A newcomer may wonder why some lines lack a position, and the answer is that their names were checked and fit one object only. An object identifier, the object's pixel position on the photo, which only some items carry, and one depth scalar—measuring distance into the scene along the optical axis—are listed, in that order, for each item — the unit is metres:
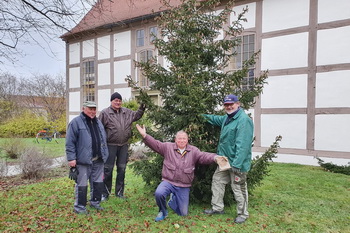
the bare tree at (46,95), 25.36
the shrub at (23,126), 19.91
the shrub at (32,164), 7.79
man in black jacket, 5.02
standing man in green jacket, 3.97
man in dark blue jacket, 4.33
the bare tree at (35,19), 4.28
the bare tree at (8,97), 22.11
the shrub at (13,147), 10.98
